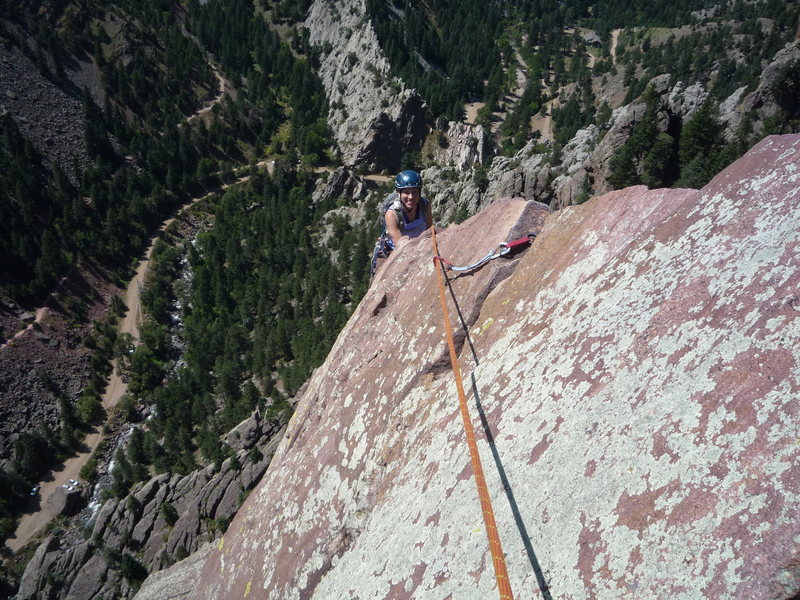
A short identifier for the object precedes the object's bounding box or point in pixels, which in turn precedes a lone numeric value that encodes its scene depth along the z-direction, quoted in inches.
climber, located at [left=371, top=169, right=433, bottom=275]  415.5
